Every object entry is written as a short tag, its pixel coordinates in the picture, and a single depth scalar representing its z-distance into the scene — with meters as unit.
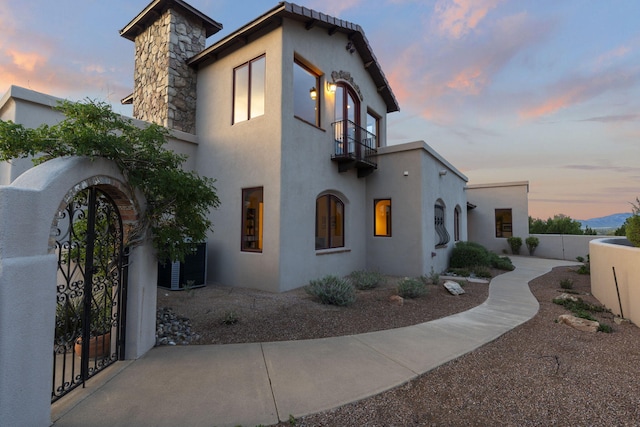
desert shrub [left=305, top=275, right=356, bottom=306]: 6.05
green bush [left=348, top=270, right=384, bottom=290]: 7.80
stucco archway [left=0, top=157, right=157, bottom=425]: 2.07
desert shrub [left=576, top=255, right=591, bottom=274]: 11.11
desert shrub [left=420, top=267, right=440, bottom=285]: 8.53
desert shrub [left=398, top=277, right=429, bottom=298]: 6.85
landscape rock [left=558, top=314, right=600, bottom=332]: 4.94
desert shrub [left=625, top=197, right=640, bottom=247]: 6.02
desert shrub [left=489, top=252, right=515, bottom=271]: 12.04
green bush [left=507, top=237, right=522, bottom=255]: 17.83
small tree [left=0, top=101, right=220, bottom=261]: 2.89
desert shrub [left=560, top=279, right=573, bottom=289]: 8.46
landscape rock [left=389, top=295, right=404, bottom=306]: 6.41
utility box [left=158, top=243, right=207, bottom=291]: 7.29
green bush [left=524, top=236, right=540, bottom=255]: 17.39
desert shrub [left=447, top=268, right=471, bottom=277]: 10.48
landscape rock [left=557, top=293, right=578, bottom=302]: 6.83
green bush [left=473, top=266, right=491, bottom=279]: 10.30
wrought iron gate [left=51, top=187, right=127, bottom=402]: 3.09
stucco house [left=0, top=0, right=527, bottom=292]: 7.59
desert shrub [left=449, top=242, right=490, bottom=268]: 11.64
